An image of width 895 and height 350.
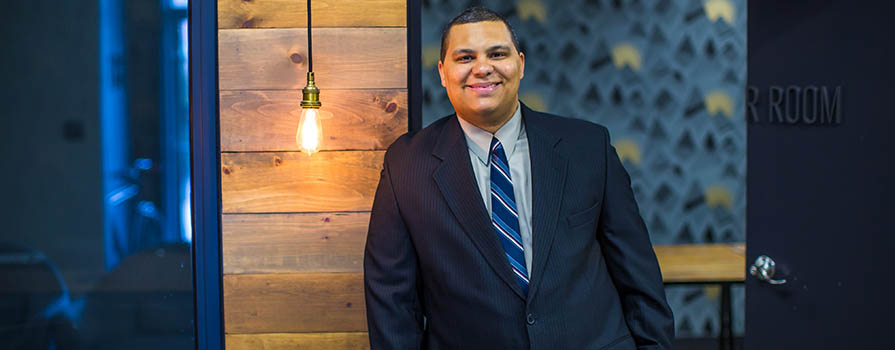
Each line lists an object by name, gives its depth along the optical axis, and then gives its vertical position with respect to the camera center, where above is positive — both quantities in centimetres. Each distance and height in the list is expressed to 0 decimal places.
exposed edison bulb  200 +2
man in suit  176 -22
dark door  207 -11
